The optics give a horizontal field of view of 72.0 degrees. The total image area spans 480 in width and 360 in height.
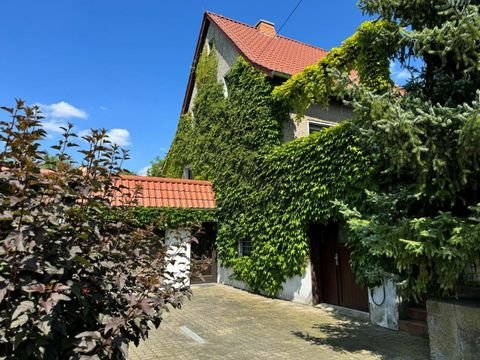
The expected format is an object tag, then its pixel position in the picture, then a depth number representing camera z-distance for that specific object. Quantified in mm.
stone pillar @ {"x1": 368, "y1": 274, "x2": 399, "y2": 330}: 6988
